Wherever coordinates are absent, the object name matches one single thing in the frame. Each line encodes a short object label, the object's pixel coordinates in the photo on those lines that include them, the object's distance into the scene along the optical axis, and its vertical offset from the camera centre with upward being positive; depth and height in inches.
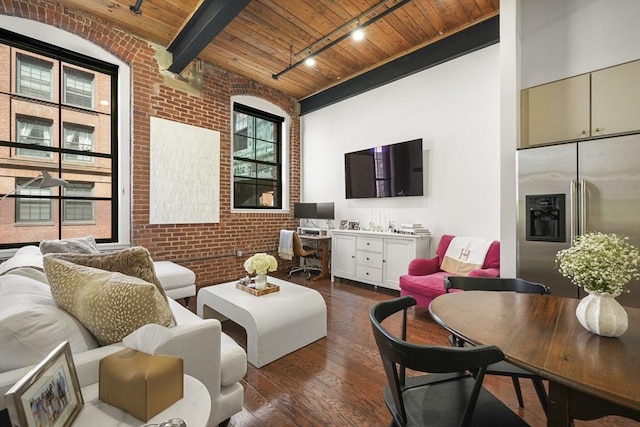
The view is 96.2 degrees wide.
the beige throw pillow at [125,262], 56.3 -9.7
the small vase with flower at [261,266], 103.3 -19.3
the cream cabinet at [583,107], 94.3 +37.9
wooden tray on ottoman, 101.6 -27.7
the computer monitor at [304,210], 208.1 +2.2
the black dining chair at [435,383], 36.7 -29.8
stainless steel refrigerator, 88.6 +4.4
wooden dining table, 32.4 -18.9
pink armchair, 115.2 -27.8
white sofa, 38.4 -21.5
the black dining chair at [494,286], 65.8 -19.0
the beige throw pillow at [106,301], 43.8 -13.6
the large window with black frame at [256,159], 202.1 +40.5
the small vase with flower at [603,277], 41.6 -9.7
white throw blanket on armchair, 127.3 -19.5
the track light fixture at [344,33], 119.7 +87.3
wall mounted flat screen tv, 161.2 +25.5
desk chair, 191.5 -27.4
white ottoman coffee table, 86.5 -33.5
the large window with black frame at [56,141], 125.2 +34.5
